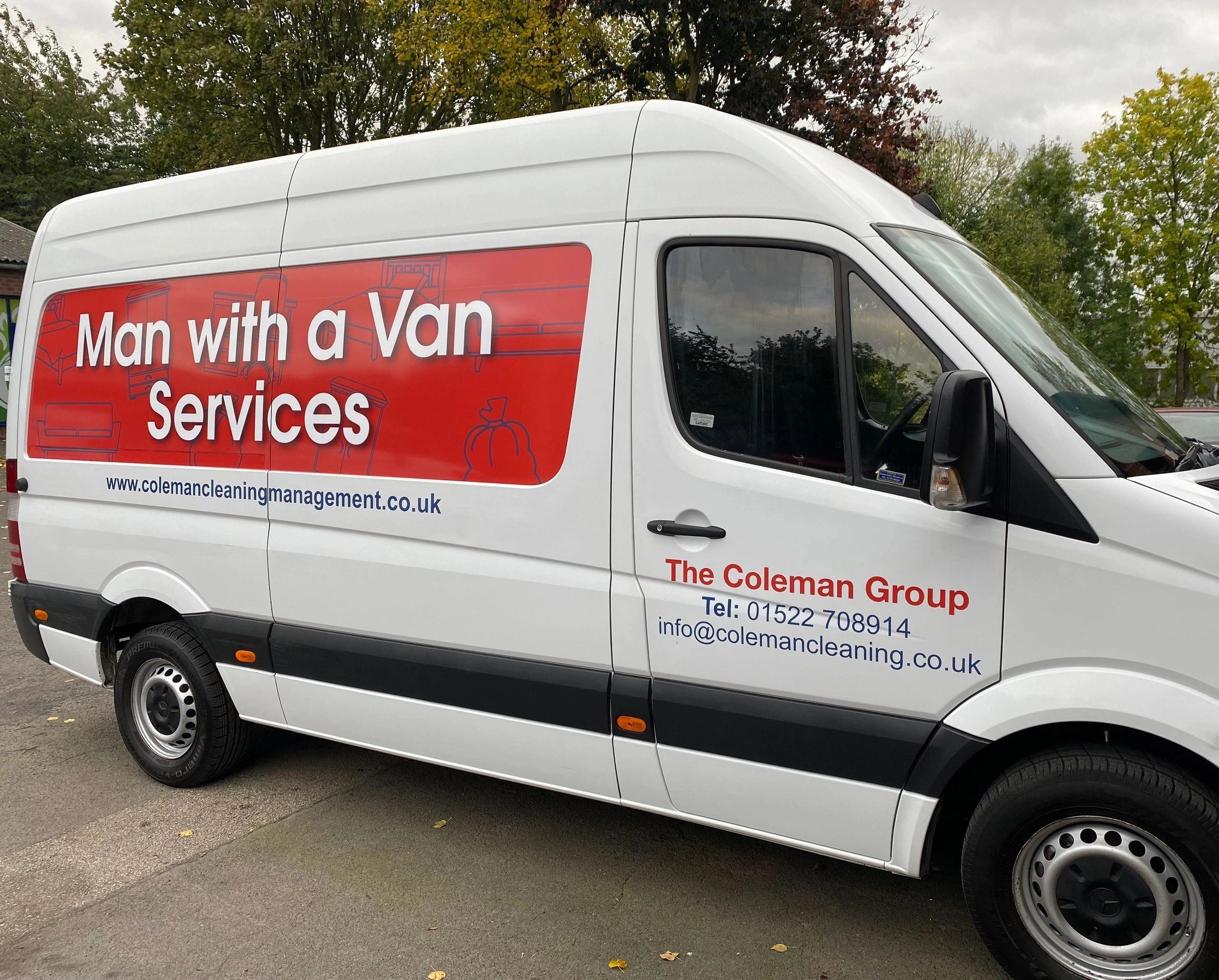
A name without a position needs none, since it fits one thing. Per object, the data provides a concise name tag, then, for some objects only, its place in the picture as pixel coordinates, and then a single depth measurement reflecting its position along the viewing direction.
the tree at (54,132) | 35.31
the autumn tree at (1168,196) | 23.03
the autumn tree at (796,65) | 15.19
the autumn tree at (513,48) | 16.81
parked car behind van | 7.92
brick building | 21.19
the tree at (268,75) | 20.64
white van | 2.59
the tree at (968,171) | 31.14
